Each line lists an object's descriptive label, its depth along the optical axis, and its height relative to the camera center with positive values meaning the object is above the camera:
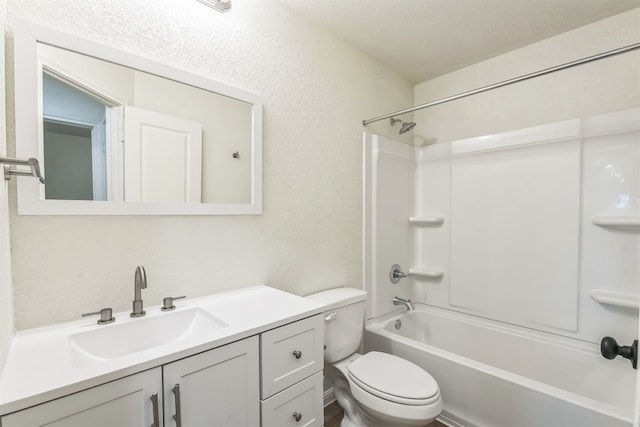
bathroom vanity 0.67 -0.47
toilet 1.28 -0.86
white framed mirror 0.94 +0.30
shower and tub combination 1.58 -0.41
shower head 2.27 +0.67
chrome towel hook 0.74 +0.11
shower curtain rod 1.23 +0.69
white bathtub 1.32 -0.96
